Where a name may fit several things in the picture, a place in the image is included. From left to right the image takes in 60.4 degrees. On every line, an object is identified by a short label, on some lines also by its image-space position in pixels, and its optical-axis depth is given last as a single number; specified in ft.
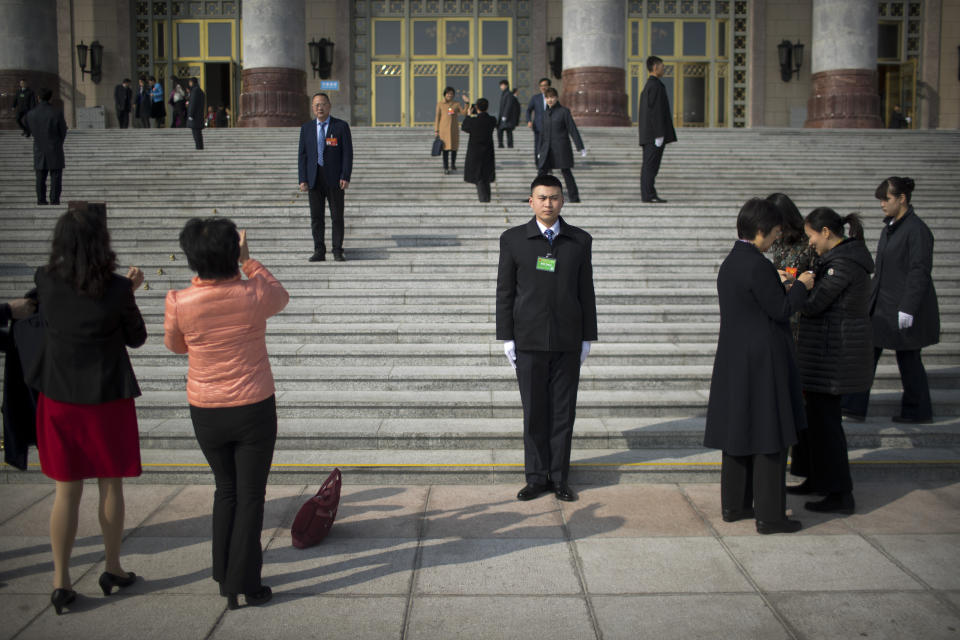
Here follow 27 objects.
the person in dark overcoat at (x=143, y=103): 70.03
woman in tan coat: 44.88
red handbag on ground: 13.83
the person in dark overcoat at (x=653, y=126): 36.01
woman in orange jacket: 11.28
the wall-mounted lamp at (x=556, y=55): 76.13
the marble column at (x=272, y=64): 60.08
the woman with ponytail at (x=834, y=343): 15.14
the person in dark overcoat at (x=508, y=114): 52.75
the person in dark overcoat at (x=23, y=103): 55.42
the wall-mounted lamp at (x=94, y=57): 77.15
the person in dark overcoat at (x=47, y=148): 37.96
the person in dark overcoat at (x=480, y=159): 38.01
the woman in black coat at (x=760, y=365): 14.01
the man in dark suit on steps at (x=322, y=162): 30.30
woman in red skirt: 11.48
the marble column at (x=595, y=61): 60.75
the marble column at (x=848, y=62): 61.31
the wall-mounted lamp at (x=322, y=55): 77.10
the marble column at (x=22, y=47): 61.21
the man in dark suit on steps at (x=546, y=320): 15.74
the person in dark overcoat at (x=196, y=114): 49.52
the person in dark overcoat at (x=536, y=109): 44.50
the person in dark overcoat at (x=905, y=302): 19.22
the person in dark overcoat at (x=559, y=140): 37.47
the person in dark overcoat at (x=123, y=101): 69.05
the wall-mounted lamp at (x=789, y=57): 77.97
